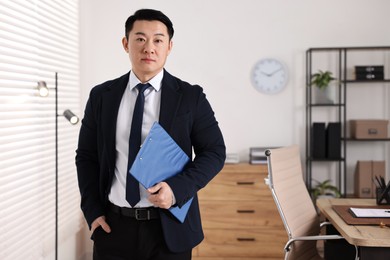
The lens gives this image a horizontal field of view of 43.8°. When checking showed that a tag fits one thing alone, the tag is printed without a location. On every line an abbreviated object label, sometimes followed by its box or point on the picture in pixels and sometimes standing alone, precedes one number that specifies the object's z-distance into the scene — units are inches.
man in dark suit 67.8
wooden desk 85.5
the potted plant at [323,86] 180.4
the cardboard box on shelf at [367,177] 180.2
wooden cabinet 173.6
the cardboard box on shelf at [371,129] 179.9
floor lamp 130.4
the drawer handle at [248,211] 174.1
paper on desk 103.3
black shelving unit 183.2
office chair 103.5
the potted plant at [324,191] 181.6
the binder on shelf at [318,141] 181.3
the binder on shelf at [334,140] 180.2
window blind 110.2
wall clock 189.3
